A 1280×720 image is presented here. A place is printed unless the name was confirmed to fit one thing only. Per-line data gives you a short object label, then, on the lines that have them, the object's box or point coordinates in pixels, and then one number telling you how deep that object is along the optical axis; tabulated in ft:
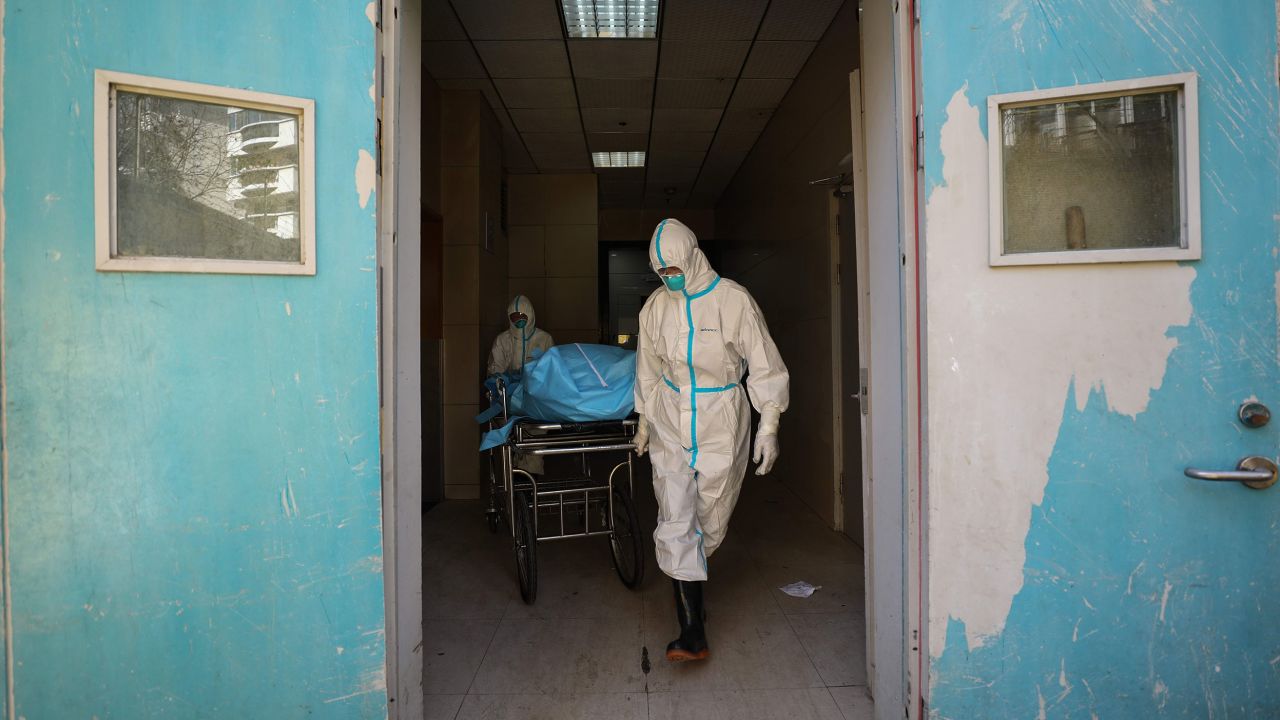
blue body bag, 8.52
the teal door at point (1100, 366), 4.41
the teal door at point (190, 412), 4.24
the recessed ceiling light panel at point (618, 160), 19.15
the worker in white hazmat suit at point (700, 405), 7.11
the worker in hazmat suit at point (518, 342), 14.40
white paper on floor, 8.85
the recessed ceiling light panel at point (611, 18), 10.68
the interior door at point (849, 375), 10.91
